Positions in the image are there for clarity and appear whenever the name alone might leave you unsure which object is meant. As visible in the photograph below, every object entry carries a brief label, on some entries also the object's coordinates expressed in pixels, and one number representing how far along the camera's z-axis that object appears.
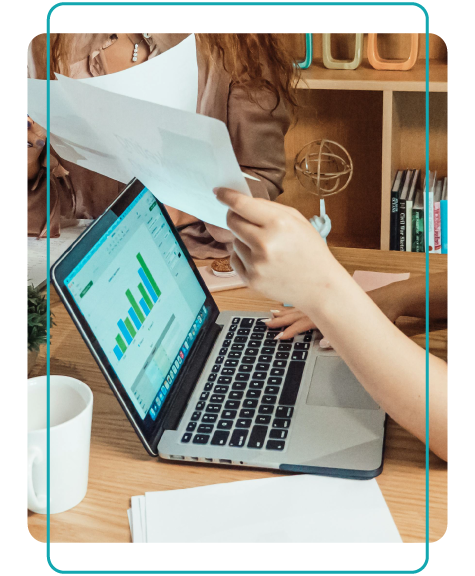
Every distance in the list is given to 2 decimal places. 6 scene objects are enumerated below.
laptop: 0.52
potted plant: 0.61
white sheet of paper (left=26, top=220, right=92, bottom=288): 0.76
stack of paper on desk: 0.47
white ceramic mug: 0.47
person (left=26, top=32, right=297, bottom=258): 0.70
